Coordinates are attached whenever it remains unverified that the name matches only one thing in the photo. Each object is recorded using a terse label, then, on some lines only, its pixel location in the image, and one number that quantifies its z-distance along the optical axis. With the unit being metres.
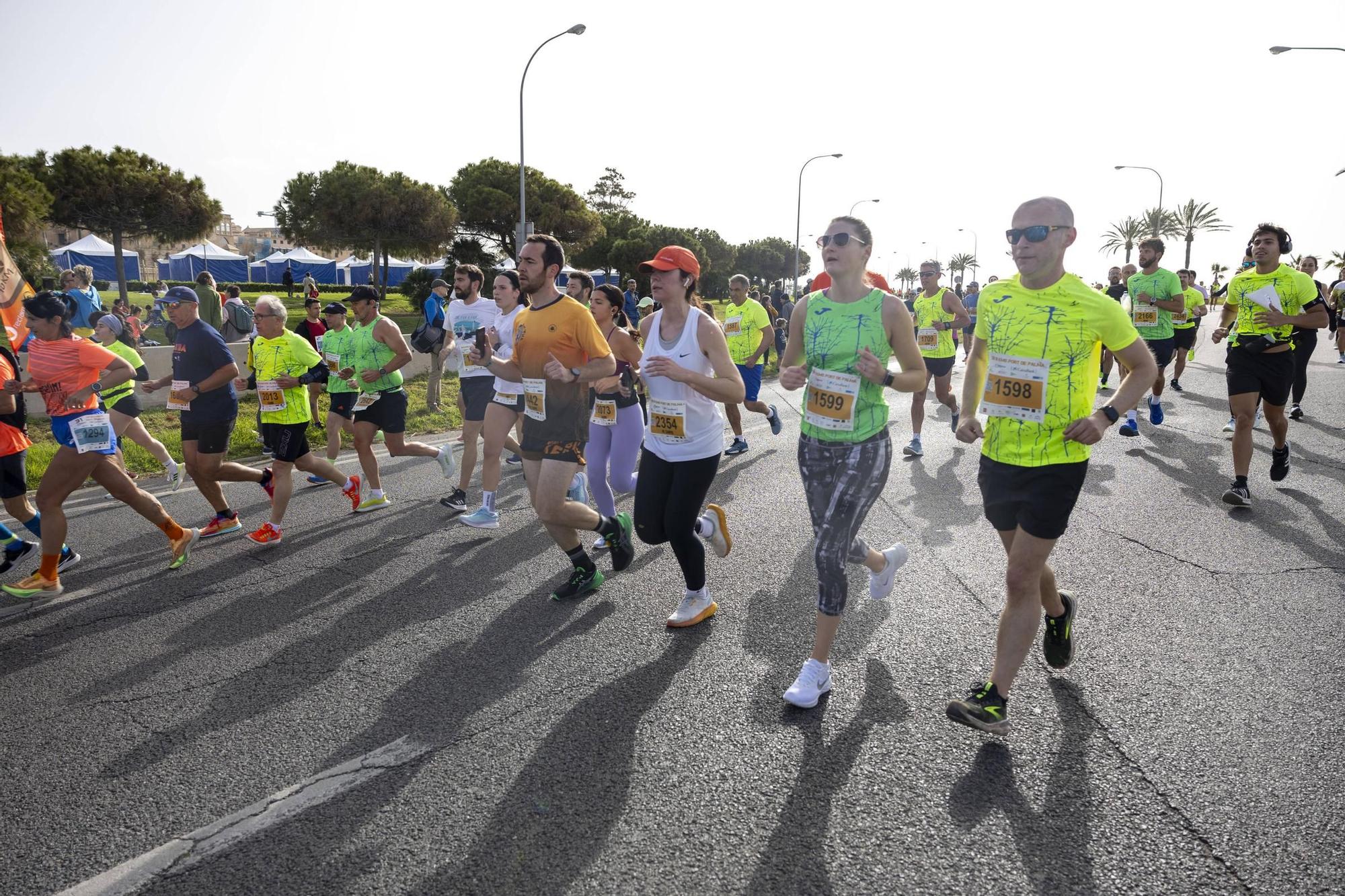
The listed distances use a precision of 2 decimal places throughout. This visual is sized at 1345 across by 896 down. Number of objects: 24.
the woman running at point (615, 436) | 5.44
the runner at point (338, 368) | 7.18
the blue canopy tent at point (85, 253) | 37.22
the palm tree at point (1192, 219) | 76.75
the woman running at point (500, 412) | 6.09
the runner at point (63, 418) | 4.98
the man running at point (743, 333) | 9.29
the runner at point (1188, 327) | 12.04
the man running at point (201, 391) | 5.90
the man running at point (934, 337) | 9.02
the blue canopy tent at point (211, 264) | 45.56
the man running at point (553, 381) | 4.61
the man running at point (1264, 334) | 6.41
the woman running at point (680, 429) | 4.18
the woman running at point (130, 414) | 7.64
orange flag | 4.39
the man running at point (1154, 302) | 9.00
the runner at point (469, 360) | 7.18
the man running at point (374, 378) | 6.85
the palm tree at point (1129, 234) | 82.00
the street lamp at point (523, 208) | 20.75
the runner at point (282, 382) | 6.29
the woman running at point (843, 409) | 3.46
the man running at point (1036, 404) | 3.14
